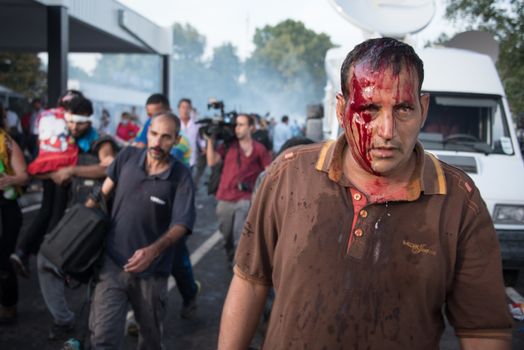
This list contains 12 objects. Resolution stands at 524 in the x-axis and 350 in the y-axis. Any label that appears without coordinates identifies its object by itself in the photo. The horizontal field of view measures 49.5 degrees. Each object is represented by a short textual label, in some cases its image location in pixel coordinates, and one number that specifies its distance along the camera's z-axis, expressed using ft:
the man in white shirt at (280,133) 64.18
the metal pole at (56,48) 44.14
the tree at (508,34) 38.45
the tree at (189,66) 369.09
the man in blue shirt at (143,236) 11.69
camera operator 21.71
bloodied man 5.64
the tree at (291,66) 305.12
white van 19.92
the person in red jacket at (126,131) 40.57
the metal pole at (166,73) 75.36
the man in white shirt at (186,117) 31.99
